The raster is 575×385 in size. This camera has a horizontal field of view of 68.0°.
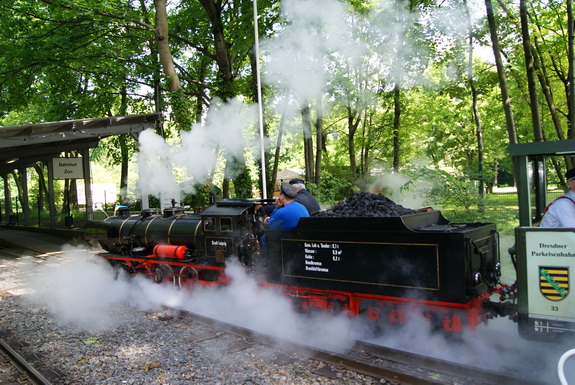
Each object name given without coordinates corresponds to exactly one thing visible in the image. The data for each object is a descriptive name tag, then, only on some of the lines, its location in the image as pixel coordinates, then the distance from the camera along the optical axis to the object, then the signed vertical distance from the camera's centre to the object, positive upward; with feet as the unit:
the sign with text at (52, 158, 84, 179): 55.57 +3.15
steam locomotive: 13.84 -3.06
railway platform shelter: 35.96 +5.26
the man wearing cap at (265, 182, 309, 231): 17.99 -1.24
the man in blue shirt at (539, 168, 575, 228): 12.75 -1.12
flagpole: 32.04 +6.10
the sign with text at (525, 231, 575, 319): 11.69 -2.75
